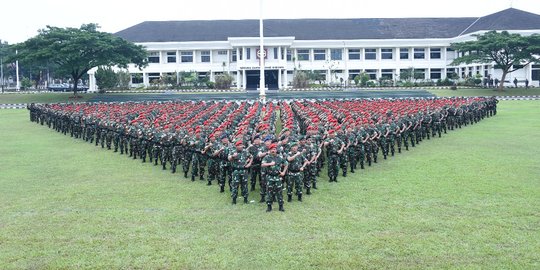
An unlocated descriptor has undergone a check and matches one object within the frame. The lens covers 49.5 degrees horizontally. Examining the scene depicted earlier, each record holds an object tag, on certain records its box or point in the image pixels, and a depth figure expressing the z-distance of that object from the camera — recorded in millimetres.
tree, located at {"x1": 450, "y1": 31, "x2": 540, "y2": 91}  43531
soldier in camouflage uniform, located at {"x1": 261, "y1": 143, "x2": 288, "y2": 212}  10273
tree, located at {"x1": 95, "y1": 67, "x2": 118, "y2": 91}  50656
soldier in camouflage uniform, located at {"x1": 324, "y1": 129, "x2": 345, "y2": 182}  12938
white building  56562
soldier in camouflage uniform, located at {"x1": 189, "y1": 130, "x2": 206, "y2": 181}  13331
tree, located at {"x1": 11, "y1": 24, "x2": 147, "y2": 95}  40062
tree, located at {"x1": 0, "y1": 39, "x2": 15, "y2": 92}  71312
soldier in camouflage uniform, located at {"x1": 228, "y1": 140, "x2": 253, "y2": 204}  10898
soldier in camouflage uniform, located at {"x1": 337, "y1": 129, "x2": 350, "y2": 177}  13484
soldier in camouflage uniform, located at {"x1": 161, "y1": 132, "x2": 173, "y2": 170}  14972
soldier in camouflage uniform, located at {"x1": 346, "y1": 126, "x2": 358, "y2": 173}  14023
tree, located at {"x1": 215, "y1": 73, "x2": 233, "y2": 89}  52250
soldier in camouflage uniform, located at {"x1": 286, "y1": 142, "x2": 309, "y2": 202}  10875
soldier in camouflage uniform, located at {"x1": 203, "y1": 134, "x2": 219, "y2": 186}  12531
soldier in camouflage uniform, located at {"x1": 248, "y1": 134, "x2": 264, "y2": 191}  11547
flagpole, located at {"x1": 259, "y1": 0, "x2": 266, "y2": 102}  32500
